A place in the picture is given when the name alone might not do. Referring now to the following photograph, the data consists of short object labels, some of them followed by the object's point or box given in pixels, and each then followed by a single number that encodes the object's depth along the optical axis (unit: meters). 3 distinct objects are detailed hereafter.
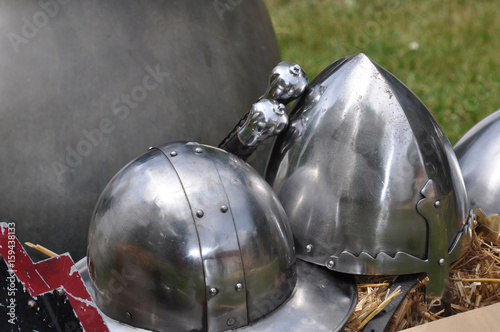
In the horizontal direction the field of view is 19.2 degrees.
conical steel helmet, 1.53
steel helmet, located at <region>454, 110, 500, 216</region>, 1.68
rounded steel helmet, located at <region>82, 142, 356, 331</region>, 1.46
